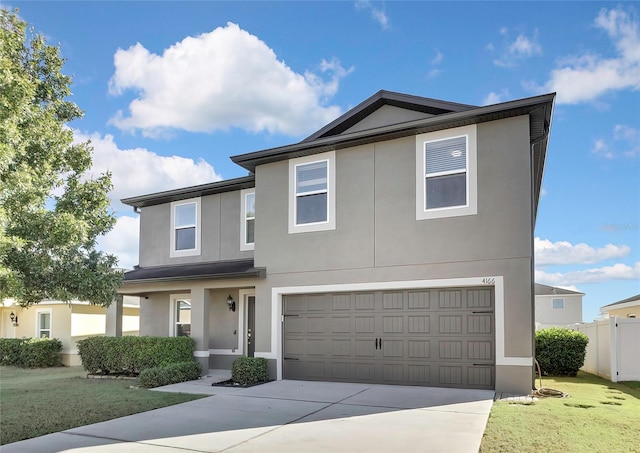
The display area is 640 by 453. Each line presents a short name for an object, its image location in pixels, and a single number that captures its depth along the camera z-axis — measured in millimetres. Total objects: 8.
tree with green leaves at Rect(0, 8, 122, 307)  8359
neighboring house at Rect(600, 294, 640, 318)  23972
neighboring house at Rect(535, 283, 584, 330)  37812
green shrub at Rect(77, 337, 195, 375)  14047
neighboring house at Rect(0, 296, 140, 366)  20453
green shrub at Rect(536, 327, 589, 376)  14227
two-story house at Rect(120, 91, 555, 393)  10930
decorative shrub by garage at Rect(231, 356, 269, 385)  12547
